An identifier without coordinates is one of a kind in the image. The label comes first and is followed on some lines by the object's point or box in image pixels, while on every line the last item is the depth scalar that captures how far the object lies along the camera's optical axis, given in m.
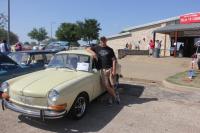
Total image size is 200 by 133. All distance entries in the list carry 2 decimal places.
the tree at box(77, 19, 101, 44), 39.81
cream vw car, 3.30
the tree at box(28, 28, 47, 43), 52.10
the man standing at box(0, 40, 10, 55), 9.21
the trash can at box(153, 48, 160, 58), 14.07
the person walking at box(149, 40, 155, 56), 15.45
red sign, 14.94
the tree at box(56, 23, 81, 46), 41.48
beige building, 15.92
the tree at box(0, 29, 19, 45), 53.00
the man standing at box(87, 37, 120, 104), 4.42
